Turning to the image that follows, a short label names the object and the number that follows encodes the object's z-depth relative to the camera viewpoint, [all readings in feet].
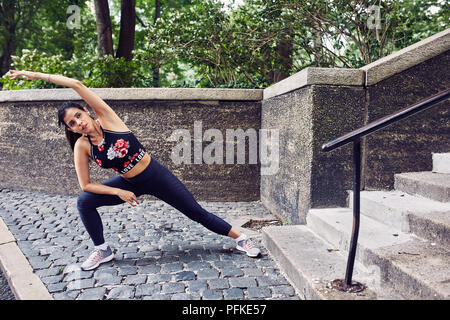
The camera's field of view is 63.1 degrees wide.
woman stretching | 9.86
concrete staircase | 7.40
